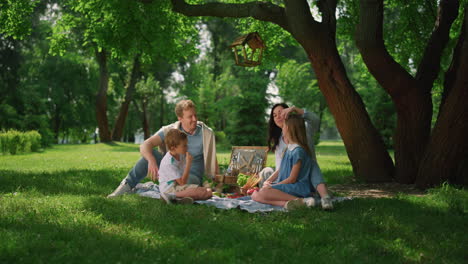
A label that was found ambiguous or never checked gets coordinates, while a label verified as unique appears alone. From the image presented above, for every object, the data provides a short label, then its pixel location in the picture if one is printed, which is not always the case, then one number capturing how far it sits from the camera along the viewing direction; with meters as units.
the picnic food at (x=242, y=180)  7.85
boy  6.07
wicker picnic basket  8.30
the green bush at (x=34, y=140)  20.33
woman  6.74
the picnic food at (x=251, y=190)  6.99
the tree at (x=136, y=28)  11.57
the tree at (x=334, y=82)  8.66
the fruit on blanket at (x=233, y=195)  7.05
